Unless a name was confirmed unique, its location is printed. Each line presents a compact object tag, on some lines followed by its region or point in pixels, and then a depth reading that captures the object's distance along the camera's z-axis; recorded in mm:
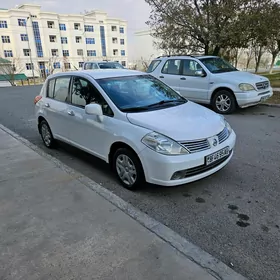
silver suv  7652
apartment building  55375
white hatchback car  3182
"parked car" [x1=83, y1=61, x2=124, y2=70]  17219
